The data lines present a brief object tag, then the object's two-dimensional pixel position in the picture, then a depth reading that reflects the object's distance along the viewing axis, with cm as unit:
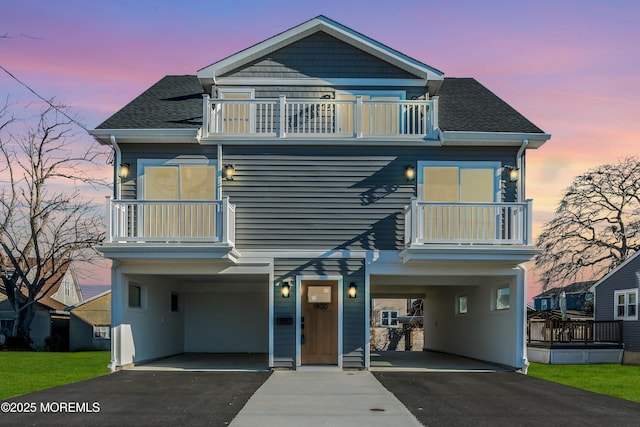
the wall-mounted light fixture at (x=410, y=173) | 1658
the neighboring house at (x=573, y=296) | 3861
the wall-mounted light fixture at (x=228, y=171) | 1652
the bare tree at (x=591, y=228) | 3278
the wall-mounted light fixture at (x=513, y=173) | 1673
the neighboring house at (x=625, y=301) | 2264
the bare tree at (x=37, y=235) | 2945
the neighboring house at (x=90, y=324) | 2861
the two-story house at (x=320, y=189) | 1585
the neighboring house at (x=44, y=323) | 2909
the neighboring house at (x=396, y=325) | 3691
